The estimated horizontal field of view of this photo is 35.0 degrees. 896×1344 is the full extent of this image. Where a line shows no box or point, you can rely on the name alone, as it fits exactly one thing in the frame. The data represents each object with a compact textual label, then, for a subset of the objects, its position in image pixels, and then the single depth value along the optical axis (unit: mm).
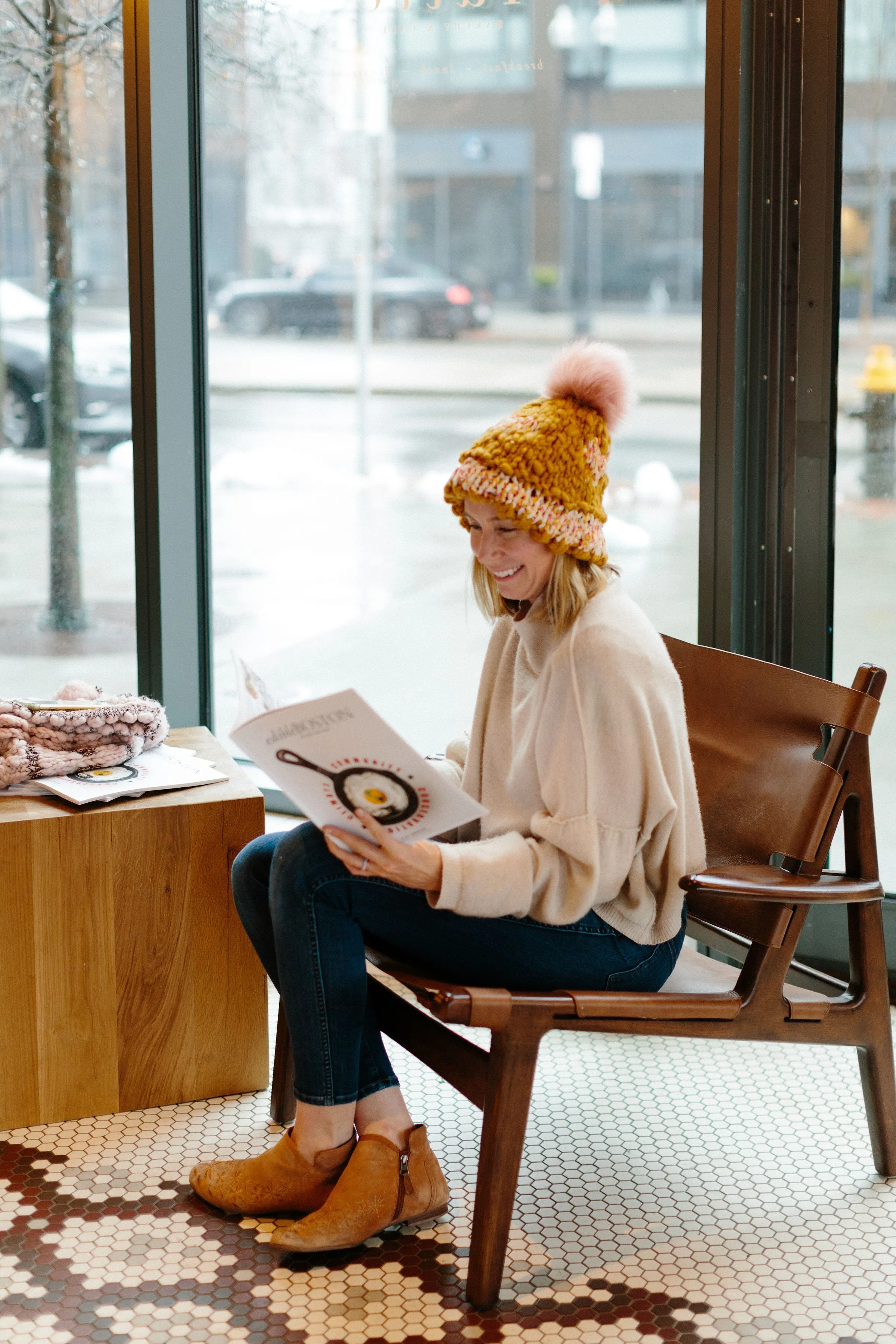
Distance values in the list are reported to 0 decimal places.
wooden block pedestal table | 2127
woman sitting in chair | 1688
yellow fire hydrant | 2490
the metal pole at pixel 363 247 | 3131
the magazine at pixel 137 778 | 2178
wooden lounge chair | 1725
